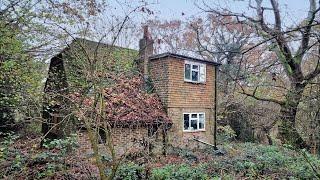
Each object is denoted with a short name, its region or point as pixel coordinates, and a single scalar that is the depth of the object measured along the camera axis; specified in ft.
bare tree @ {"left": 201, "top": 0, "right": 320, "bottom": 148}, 25.87
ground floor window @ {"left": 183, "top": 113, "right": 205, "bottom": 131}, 42.41
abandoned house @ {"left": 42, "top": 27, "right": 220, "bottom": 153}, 30.31
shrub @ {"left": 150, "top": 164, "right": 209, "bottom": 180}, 19.76
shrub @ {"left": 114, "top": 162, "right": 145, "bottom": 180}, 19.53
